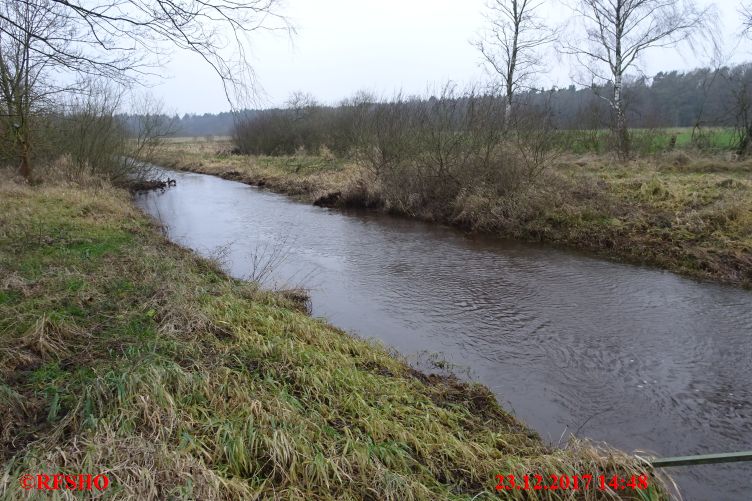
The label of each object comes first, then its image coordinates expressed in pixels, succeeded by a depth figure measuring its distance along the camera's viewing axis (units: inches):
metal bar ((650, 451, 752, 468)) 157.2
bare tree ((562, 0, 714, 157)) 768.9
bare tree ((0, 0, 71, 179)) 516.8
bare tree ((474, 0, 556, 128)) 964.0
